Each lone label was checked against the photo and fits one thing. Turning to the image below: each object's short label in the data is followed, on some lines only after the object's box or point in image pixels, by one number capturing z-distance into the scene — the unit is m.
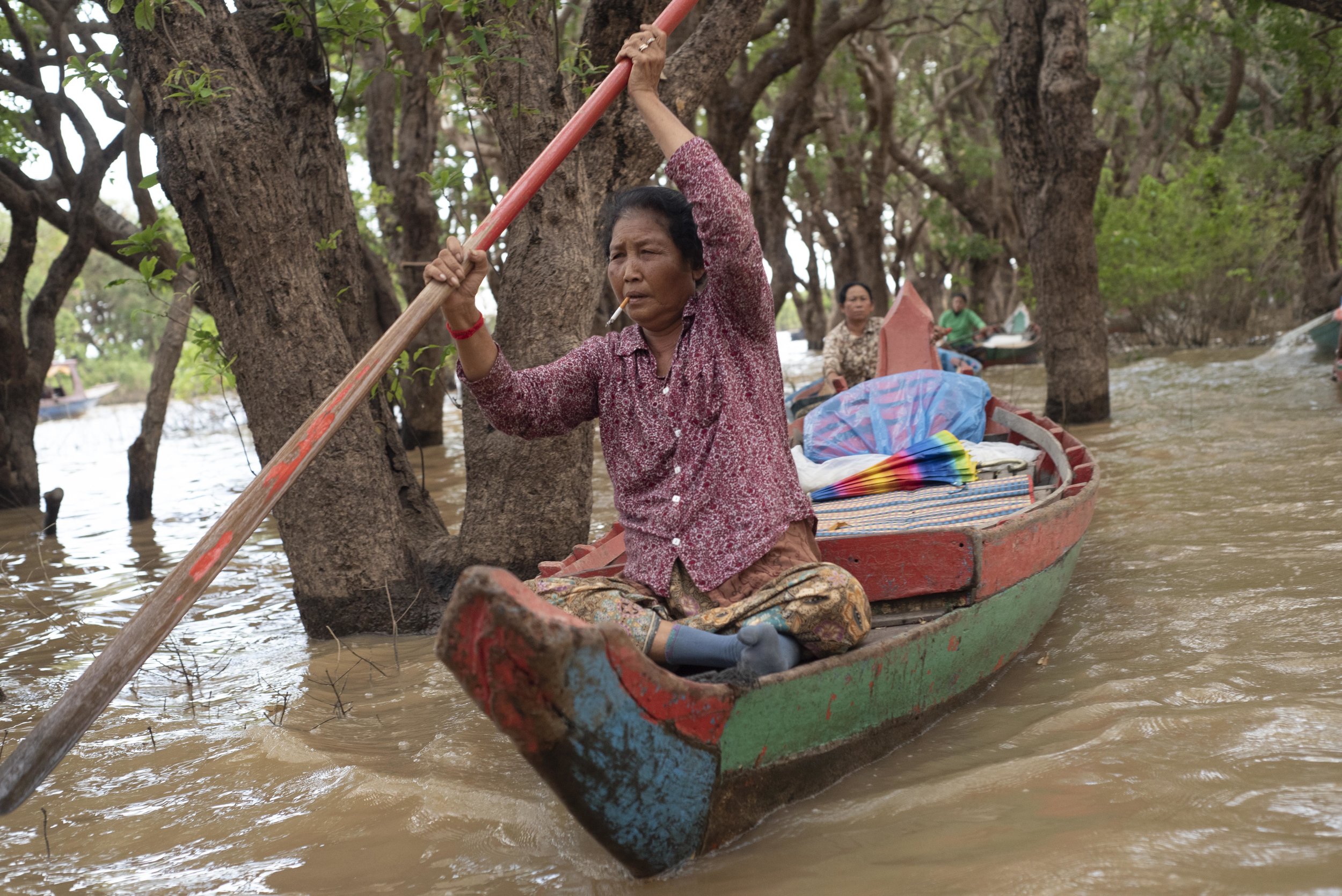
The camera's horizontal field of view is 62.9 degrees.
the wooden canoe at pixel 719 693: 2.01
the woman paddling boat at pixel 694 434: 2.56
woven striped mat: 4.16
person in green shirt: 17.12
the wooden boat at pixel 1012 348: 16.05
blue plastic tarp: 5.38
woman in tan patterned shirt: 8.12
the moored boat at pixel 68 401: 26.91
